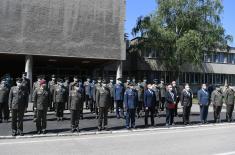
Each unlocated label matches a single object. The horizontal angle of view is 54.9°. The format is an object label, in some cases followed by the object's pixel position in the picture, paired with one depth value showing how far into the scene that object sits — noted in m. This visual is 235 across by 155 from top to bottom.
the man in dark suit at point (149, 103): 9.40
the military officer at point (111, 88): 11.56
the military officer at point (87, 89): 12.09
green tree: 22.86
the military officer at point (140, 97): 10.95
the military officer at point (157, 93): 11.64
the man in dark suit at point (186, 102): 10.14
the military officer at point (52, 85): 10.37
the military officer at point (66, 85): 10.29
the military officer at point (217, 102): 10.87
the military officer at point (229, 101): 11.24
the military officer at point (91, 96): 11.74
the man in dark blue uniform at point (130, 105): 8.83
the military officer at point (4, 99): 9.27
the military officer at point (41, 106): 7.71
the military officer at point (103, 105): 8.49
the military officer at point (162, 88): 12.36
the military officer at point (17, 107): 7.44
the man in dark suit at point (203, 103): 10.45
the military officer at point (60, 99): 9.95
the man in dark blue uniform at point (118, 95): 10.65
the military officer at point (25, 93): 7.73
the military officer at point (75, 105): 8.10
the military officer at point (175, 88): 10.40
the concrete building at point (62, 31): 16.02
